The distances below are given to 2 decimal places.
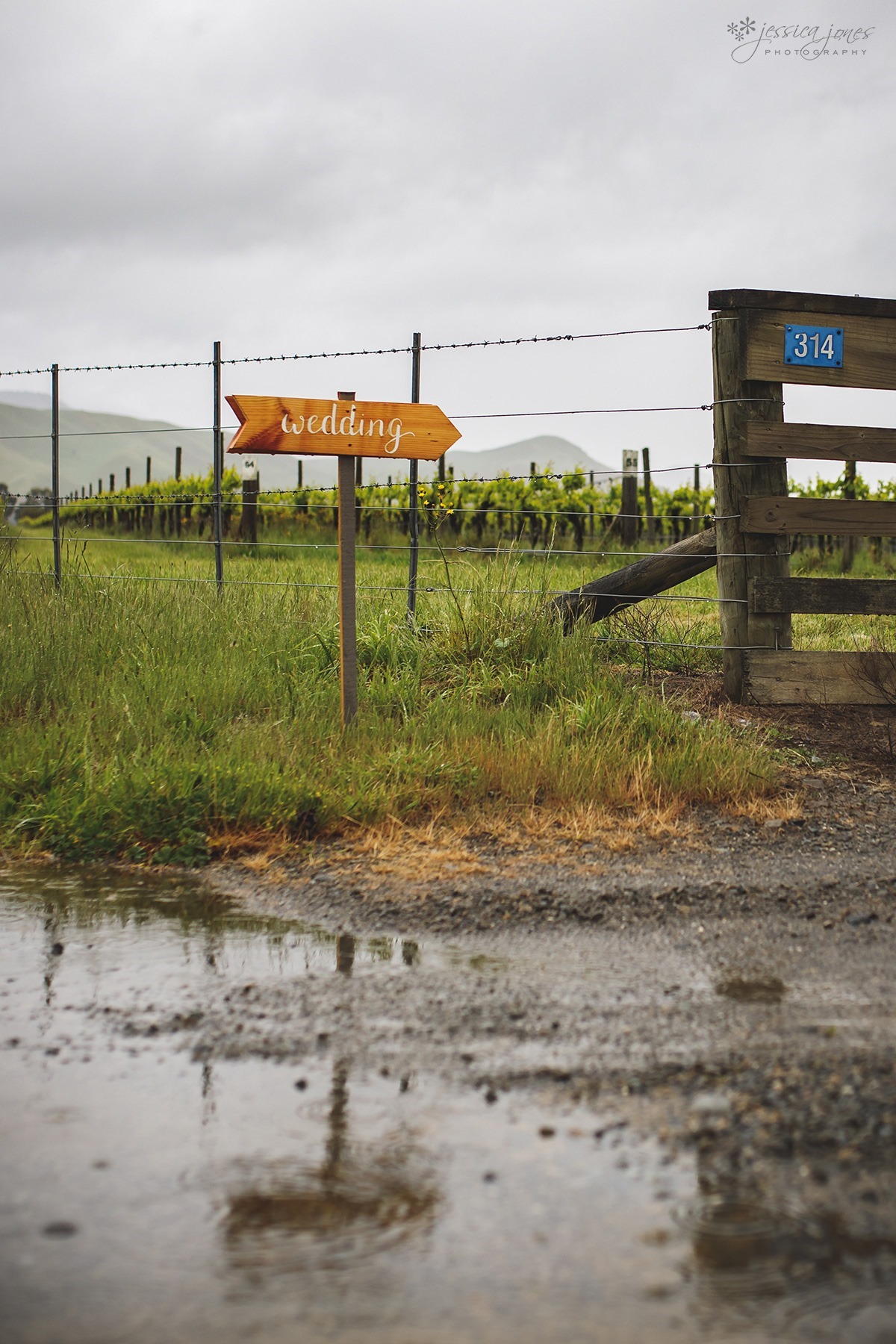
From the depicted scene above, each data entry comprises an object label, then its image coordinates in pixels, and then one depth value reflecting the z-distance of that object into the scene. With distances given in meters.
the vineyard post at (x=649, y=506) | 21.06
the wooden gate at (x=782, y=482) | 6.71
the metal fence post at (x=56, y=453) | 10.23
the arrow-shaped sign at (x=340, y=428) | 5.69
